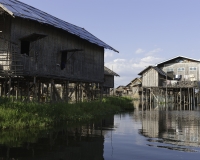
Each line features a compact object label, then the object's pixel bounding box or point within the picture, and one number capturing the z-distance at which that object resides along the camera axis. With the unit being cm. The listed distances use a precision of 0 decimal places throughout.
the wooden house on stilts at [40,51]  1418
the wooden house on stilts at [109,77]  4122
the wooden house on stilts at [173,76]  4006
